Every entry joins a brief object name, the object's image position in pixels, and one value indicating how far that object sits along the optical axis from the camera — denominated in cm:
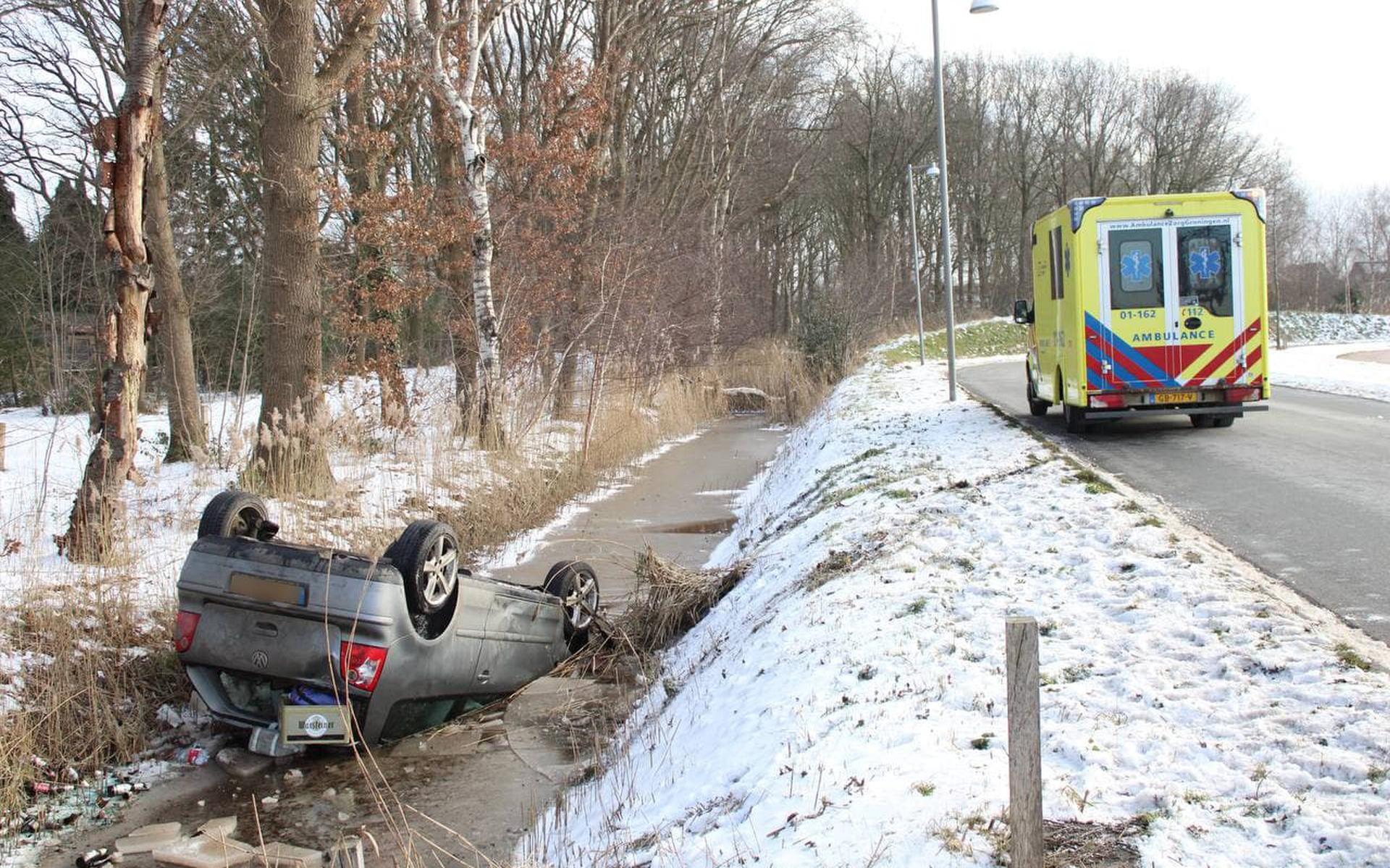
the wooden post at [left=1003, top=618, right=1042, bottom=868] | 308
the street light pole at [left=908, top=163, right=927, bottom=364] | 3303
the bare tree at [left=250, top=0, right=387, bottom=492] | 1240
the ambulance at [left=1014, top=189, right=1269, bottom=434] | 1285
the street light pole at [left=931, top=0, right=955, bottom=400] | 1875
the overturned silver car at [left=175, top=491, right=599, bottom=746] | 596
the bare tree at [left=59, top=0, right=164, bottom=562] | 858
